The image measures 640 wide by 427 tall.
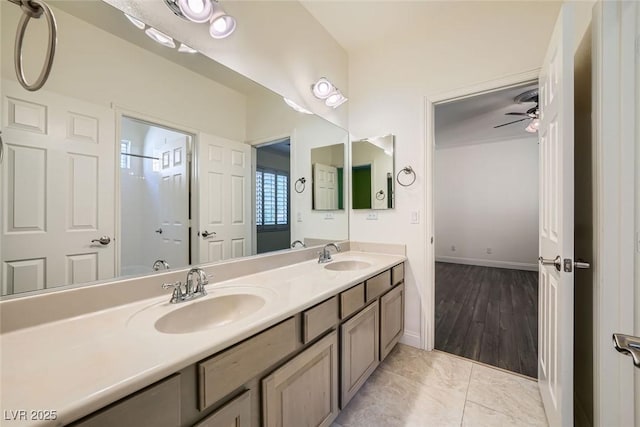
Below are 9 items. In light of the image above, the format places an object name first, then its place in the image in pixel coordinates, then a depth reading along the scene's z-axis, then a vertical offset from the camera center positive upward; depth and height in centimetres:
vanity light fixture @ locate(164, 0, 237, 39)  117 +98
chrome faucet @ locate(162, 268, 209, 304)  105 -32
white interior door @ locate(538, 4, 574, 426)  101 -3
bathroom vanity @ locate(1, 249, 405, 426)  54 -40
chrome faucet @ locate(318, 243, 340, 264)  189 -33
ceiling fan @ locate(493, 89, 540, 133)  288 +136
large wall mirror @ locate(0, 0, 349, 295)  83 +24
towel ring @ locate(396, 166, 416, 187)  208 +33
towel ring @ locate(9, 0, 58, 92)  69 +51
